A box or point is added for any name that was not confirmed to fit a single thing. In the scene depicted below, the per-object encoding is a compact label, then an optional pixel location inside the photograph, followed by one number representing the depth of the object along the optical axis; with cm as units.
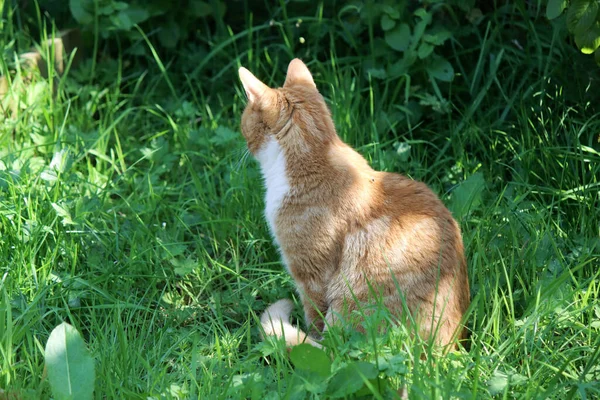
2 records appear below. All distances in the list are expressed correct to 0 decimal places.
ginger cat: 498
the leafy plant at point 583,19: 530
